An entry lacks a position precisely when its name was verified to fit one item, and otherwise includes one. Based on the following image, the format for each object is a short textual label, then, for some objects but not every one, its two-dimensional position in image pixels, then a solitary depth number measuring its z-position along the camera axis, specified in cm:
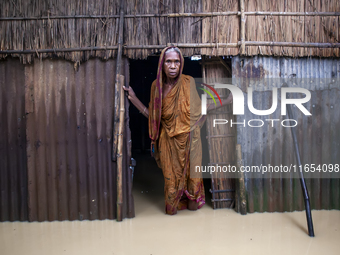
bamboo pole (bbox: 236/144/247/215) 345
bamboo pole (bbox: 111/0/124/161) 329
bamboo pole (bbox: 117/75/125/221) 334
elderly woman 337
